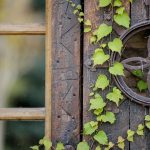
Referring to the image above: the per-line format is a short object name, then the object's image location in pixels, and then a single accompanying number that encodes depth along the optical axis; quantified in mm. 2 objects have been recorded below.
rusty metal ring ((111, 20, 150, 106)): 2760
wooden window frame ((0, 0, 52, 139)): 2791
